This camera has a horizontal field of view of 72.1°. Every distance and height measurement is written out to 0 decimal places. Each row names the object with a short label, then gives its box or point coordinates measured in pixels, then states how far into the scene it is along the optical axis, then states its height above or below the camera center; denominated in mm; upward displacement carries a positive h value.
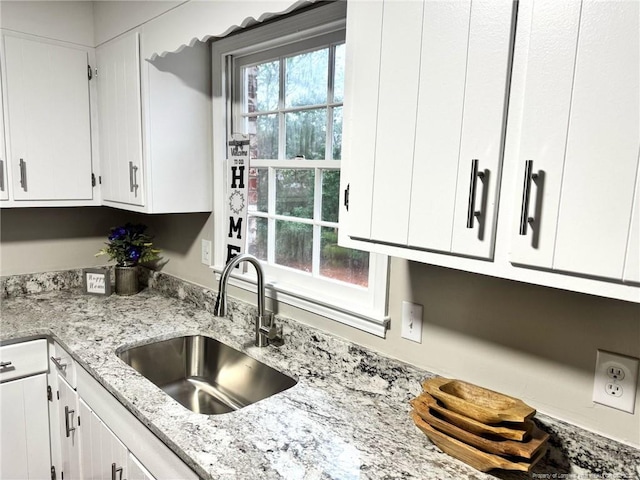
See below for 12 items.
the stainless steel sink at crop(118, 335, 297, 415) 1660 -800
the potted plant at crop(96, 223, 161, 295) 2402 -450
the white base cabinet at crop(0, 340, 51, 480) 1846 -1044
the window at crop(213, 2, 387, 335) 1602 +72
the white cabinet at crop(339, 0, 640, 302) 701 +86
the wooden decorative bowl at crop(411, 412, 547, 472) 937 -597
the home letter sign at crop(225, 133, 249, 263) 1915 -71
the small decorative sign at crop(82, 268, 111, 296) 2385 -598
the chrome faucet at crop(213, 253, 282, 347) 1661 -557
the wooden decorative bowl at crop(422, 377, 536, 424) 986 -529
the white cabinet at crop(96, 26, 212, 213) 1942 +212
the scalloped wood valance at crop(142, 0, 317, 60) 1312 +518
